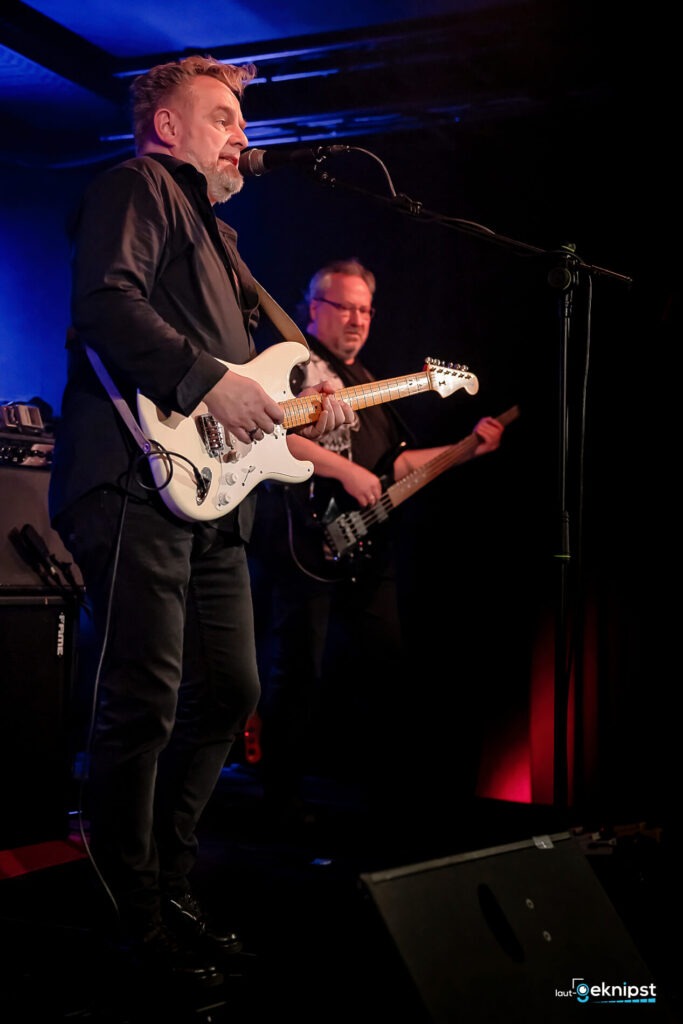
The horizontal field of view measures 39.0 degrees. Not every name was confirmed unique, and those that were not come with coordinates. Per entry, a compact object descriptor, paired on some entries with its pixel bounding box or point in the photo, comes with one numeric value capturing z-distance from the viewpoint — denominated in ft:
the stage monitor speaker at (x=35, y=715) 10.78
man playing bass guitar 12.89
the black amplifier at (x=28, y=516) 11.21
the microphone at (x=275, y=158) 8.48
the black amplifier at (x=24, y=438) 11.27
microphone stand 9.10
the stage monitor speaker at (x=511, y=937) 4.93
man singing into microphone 7.07
